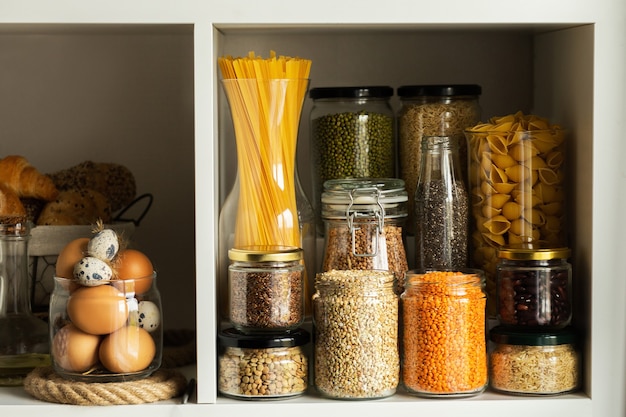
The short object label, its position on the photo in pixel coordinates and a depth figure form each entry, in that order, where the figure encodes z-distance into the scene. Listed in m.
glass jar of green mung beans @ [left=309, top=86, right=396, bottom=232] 1.39
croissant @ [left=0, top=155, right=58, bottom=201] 1.42
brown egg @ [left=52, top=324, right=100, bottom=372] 1.25
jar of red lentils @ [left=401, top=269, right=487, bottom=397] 1.24
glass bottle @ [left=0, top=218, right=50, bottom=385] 1.35
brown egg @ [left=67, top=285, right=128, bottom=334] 1.24
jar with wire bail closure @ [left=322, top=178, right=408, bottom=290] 1.30
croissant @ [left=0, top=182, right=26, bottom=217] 1.38
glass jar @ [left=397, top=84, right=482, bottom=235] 1.38
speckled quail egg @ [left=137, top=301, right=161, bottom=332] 1.28
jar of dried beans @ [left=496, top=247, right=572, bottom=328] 1.26
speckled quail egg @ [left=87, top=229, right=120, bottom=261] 1.26
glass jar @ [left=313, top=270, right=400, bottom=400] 1.23
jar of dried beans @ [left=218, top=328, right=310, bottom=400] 1.24
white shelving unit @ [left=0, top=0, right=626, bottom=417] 1.22
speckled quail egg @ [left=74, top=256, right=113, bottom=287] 1.24
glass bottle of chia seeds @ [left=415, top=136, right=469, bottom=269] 1.33
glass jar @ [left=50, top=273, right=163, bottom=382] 1.24
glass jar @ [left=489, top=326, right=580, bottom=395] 1.26
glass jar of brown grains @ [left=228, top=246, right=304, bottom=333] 1.25
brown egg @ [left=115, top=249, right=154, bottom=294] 1.27
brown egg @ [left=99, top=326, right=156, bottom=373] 1.25
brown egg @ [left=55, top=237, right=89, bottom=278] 1.27
